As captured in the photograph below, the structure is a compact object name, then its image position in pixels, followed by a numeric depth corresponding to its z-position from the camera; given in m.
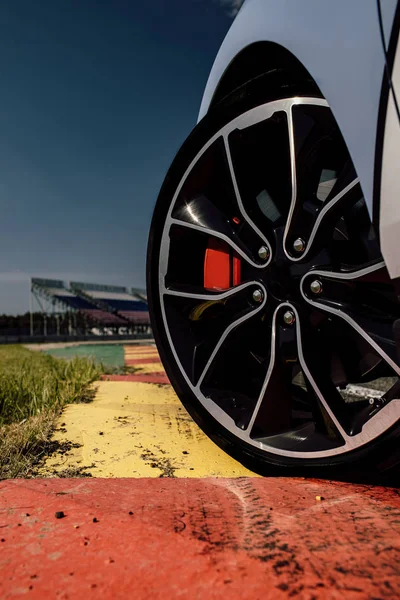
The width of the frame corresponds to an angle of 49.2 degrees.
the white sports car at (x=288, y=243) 1.13
